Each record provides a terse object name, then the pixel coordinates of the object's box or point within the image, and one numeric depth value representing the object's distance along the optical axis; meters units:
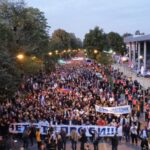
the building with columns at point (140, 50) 48.01
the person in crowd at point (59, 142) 15.46
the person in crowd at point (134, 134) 17.43
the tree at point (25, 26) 32.39
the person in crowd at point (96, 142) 15.93
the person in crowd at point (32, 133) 17.13
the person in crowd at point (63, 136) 16.01
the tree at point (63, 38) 113.09
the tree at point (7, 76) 17.71
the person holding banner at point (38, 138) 16.22
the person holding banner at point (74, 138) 16.09
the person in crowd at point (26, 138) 16.57
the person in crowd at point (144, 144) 15.58
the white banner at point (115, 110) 19.87
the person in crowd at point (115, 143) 15.93
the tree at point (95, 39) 73.97
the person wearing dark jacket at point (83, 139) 15.99
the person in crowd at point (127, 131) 17.71
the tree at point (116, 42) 89.16
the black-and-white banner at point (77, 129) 17.68
